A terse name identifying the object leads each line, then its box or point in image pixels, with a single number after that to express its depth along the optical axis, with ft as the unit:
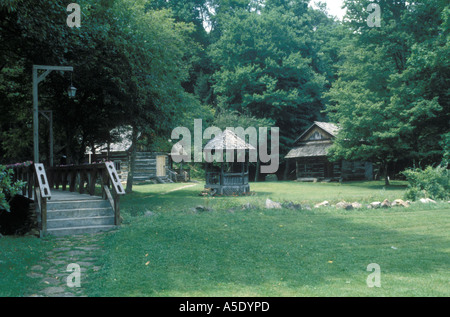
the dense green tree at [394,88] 80.43
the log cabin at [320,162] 117.29
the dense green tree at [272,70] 137.59
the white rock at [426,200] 48.31
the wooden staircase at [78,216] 32.40
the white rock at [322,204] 48.41
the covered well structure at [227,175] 76.33
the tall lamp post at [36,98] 40.19
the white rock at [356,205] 45.77
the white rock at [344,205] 45.24
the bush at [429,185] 52.29
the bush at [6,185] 26.98
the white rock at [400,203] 46.42
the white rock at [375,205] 46.34
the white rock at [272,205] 45.86
